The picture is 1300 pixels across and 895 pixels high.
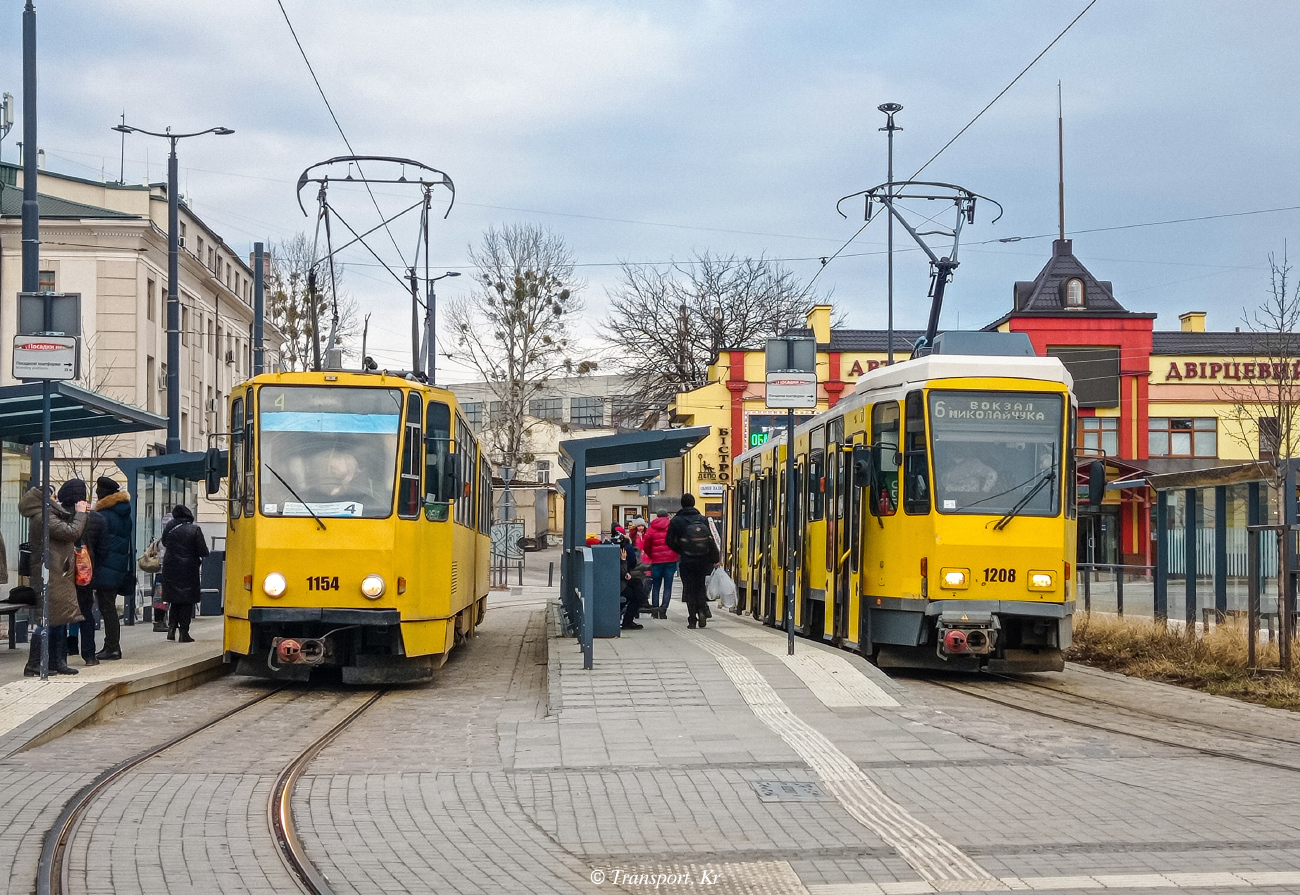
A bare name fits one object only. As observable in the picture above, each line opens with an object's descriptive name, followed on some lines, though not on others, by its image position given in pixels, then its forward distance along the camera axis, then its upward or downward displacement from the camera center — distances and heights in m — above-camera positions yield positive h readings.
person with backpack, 19.11 -0.57
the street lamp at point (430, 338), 31.94 +3.89
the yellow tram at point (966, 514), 13.95 -0.03
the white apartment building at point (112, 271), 47.16 +7.67
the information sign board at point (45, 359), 12.43 +1.24
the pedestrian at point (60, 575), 12.75 -0.60
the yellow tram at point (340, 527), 13.52 -0.18
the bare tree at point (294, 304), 55.25 +7.82
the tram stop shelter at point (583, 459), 17.28 +0.64
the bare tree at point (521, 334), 54.28 +6.37
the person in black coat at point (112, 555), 14.55 -0.48
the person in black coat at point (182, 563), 18.17 -0.70
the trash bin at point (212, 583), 24.53 -1.28
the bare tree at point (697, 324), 58.59 +7.37
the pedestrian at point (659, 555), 22.00 -0.69
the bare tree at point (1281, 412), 14.09 +2.12
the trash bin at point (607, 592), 15.84 -0.90
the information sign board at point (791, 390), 14.21 +1.14
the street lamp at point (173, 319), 25.78 +3.35
